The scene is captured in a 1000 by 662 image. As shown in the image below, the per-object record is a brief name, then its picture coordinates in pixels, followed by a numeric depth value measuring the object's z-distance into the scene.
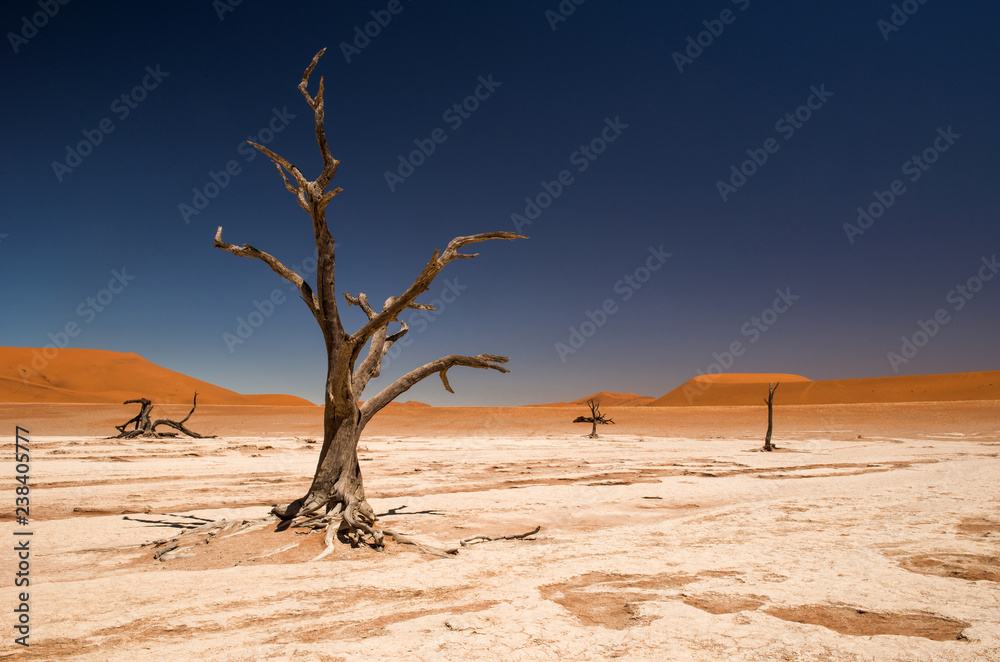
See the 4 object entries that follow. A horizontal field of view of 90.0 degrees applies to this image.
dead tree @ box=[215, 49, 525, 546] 6.25
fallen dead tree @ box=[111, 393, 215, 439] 22.81
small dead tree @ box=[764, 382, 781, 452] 21.27
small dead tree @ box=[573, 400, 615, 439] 30.83
